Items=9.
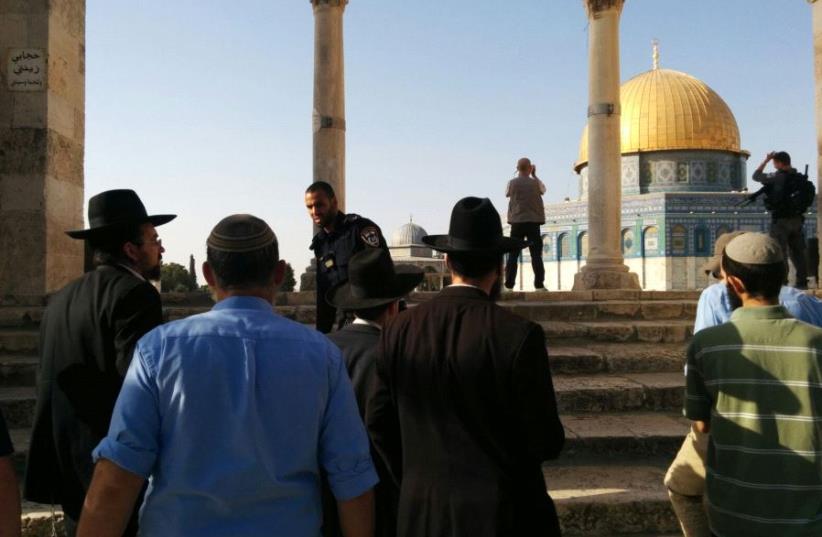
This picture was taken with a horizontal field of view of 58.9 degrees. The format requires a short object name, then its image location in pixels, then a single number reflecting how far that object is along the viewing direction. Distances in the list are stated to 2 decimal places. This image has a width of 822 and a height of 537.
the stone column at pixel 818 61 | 8.59
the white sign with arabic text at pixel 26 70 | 7.00
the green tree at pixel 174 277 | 39.24
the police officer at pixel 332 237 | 4.57
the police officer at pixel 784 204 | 8.34
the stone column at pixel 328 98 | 11.22
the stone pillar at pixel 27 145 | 6.98
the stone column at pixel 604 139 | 11.06
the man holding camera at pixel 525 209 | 9.66
